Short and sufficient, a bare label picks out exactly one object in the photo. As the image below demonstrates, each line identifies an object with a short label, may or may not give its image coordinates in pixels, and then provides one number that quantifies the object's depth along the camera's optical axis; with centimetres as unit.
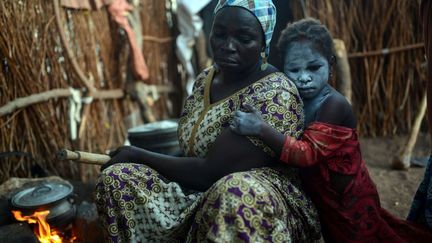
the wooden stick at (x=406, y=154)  378
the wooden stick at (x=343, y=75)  380
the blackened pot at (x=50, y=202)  252
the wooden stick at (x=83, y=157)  182
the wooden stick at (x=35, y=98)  311
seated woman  180
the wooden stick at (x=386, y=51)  436
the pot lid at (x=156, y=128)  328
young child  188
